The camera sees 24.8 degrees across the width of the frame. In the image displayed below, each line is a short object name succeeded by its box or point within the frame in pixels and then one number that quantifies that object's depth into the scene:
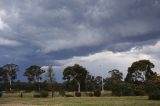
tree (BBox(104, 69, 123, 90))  119.69
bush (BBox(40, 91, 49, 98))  86.89
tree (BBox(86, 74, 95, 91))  124.76
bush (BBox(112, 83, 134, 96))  91.06
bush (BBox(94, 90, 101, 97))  91.25
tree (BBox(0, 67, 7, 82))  133.70
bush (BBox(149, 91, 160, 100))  65.18
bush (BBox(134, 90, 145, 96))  93.15
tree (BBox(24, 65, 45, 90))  136.38
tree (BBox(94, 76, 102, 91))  133.38
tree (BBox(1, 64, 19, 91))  135.12
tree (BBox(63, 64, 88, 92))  117.75
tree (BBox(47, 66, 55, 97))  102.97
